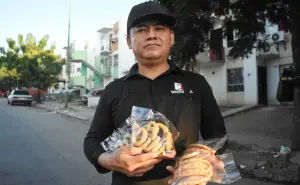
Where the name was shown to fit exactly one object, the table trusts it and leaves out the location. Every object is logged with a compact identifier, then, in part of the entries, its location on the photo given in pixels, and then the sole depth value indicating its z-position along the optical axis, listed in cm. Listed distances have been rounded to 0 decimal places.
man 151
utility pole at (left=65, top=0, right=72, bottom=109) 2300
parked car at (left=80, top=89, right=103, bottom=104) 2519
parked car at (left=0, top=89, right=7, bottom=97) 5694
